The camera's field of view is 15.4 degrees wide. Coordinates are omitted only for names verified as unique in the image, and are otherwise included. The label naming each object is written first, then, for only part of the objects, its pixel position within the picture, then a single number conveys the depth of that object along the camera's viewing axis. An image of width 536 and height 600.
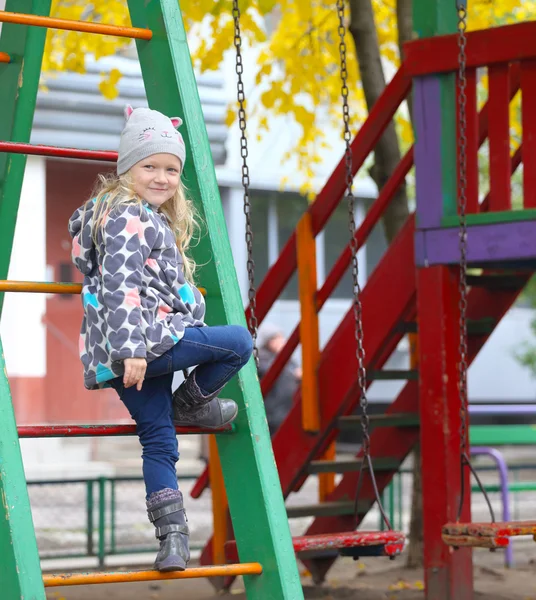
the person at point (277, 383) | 15.91
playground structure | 5.56
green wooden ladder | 4.83
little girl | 5.41
